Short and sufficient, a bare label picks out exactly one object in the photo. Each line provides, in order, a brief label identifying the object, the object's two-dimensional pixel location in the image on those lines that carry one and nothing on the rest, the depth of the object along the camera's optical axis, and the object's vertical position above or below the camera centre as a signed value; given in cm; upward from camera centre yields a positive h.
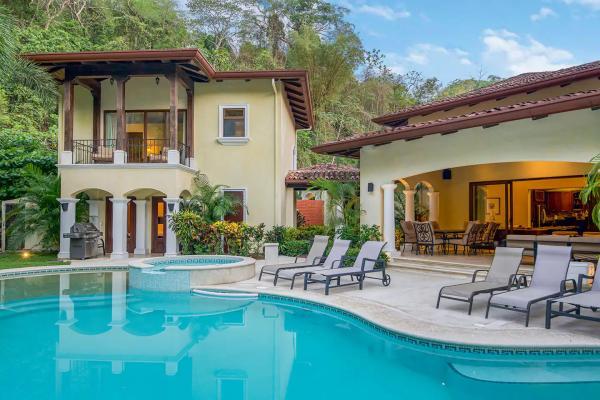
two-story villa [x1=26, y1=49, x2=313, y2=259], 1927 +325
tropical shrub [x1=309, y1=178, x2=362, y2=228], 1622 +39
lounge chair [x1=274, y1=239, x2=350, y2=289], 1176 -126
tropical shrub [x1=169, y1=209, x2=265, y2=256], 1655 -81
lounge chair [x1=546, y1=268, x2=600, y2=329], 714 -138
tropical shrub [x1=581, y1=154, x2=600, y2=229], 800 +46
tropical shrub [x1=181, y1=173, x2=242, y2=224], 1765 +30
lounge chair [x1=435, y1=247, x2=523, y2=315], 854 -132
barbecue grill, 1699 -102
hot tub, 1195 -165
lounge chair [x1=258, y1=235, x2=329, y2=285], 1211 -124
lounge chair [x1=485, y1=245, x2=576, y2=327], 779 -128
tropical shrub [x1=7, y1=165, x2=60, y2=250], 1822 -1
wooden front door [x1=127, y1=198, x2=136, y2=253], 1941 -57
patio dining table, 1593 -75
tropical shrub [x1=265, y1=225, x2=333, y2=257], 1775 -101
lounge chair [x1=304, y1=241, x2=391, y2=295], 1071 -138
